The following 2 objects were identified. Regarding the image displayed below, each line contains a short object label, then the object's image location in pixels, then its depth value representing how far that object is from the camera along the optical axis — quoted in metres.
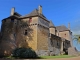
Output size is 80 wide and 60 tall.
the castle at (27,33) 14.46
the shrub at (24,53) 12.33
